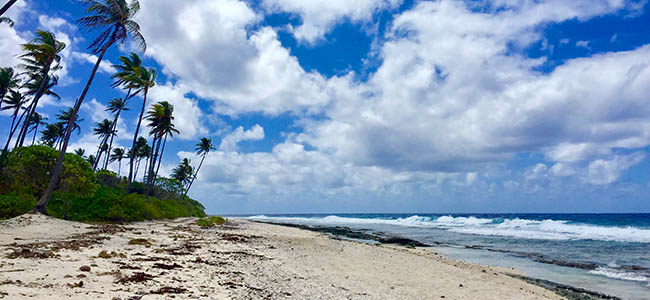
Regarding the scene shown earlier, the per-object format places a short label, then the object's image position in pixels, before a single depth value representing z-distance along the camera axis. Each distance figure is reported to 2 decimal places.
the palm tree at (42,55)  21.91
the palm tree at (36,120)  43.34
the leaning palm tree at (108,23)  20.19
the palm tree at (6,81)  30.44
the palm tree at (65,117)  45.31
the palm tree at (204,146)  60.82
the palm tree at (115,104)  42.72
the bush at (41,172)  20.66
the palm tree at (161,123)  37.88
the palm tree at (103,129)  50.35
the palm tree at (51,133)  48.97
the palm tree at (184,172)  72.06
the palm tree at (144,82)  31.30
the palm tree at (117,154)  69.16
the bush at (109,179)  39.22
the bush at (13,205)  15.84
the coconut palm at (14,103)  35.25
